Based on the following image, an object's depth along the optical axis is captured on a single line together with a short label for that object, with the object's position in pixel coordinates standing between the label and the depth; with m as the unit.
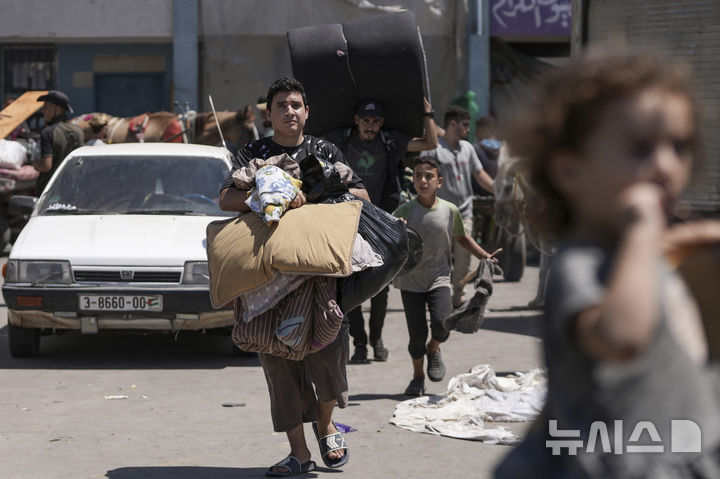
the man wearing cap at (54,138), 12.59
